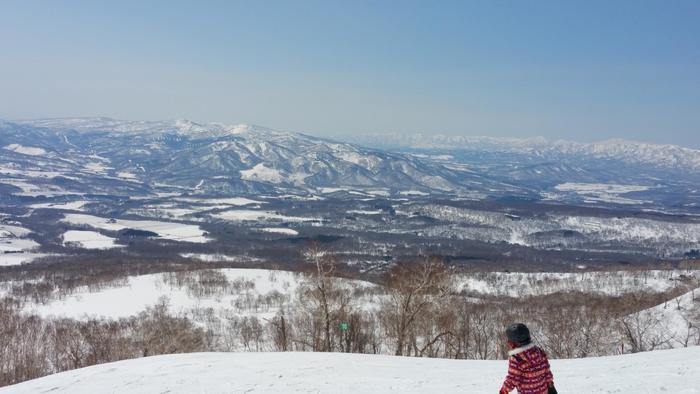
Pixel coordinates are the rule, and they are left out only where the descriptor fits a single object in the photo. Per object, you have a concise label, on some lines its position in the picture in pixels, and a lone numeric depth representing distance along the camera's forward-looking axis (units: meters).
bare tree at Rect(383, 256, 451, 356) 26.84
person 7.39
